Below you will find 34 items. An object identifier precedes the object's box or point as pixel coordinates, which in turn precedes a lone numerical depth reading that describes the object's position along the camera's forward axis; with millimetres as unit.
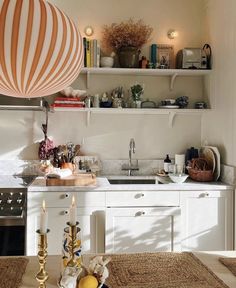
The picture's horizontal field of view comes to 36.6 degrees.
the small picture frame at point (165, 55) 3449
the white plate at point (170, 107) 3334
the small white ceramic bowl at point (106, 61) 3326
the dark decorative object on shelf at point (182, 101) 3391
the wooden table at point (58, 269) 1275
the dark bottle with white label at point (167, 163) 3372
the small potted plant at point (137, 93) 3340
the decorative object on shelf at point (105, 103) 3327
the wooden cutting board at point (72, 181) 2826
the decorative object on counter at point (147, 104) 3418
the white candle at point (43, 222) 1074
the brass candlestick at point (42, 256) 1079
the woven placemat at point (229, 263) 1417
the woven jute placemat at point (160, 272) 1275
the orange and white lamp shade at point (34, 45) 1095
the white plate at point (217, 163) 3103
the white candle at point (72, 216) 1129
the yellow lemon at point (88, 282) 1134
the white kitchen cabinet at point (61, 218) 2752
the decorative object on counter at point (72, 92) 3265
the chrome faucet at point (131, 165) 3471
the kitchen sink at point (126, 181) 3312
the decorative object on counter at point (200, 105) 3398
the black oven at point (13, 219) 2632
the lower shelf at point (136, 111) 3266
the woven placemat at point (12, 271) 1264
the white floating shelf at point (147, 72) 3289
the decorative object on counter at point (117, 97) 3352
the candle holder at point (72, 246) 1127
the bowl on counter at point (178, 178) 2992
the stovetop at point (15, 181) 2797
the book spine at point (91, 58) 3270
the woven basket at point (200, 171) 3080
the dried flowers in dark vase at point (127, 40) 3311
